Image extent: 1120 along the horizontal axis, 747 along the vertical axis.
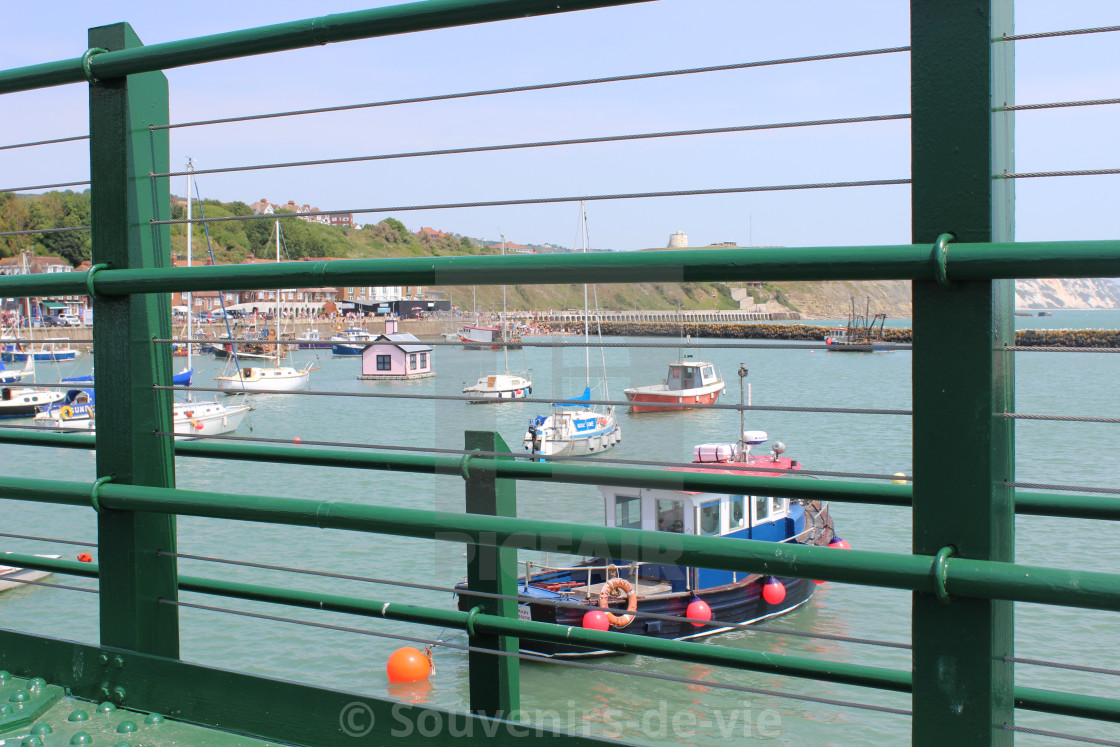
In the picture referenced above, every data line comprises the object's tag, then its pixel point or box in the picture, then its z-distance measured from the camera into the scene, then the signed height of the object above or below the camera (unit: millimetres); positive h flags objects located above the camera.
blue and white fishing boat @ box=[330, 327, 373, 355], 52631 -50
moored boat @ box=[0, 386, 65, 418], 33188 -1767
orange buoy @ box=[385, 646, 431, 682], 10938 -3753
